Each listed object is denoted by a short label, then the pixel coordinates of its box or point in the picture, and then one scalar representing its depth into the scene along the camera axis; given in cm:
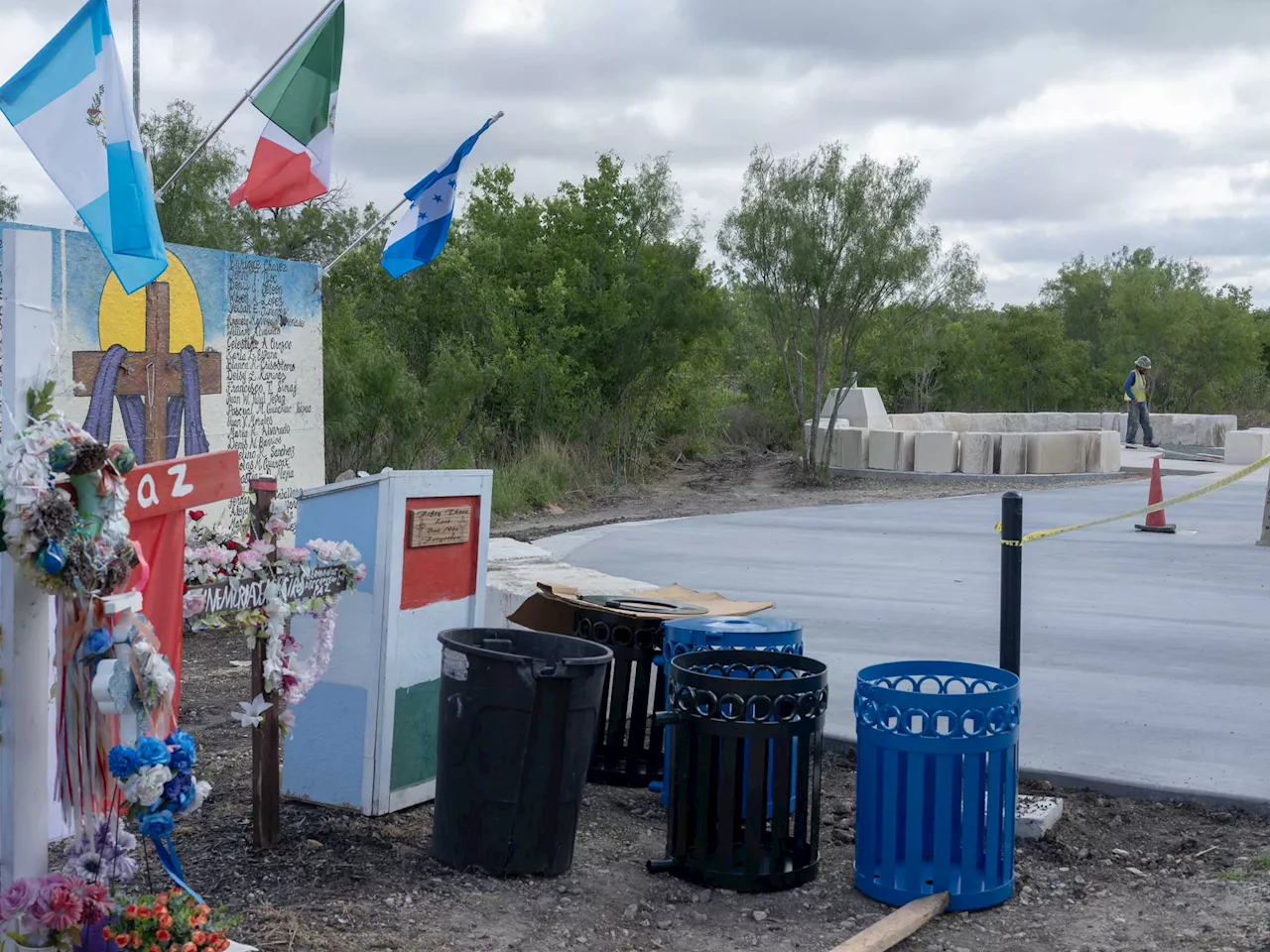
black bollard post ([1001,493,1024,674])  521
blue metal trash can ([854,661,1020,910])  422
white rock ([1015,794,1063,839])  490
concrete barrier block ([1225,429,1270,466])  2459
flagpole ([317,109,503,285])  980
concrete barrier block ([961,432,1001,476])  2245
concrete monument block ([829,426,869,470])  2358
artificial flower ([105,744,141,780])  297
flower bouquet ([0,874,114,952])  304
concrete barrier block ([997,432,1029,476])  2238
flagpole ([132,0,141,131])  1130
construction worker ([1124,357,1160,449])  2650
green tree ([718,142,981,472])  2173
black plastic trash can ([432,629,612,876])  429
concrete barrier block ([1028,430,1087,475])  2241
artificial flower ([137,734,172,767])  299
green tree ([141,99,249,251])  1884
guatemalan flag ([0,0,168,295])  523
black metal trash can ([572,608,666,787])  552
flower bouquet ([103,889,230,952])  317
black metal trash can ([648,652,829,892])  431
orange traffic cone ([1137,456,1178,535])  1362
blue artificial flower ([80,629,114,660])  307
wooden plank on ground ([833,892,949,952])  384
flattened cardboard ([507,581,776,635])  563
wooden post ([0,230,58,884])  303
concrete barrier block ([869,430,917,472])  2308
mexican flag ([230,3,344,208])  873
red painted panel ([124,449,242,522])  345
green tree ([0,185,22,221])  2801
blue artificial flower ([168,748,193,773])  307
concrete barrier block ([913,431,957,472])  2267
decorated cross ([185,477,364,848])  421
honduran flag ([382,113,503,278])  963
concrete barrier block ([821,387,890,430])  2548
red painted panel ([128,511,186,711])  363
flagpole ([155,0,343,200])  876
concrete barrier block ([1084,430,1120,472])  2231
